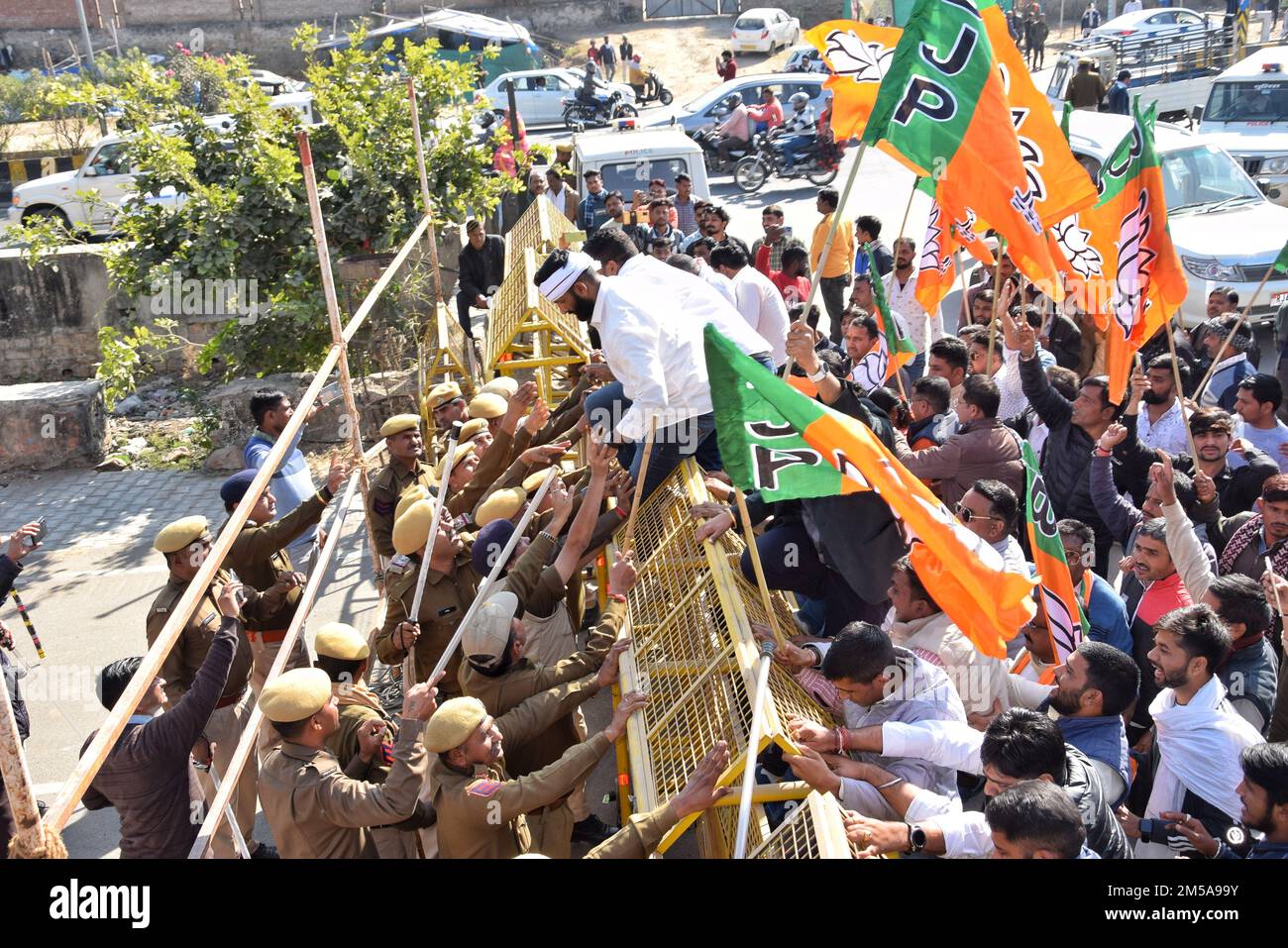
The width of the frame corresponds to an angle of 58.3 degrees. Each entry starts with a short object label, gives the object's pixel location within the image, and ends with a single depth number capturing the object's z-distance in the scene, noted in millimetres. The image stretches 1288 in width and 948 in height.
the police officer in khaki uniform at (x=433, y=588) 5289
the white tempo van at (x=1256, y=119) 14125
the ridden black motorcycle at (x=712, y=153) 22047
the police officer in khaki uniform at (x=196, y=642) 5043
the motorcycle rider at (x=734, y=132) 21781
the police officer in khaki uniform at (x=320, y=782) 3852
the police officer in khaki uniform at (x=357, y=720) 4328
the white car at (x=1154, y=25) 26969
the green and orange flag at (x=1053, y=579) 4246
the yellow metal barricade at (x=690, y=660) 3756
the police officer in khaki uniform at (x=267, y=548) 5629
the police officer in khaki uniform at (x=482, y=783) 3811
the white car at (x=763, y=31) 34281
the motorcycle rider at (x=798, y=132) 20859
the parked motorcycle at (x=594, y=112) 27672
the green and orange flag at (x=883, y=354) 7082
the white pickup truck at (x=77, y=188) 19297
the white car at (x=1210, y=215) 10727
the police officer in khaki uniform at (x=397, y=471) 6410
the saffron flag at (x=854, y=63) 7309
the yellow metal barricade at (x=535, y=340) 7832
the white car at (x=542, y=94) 28812
